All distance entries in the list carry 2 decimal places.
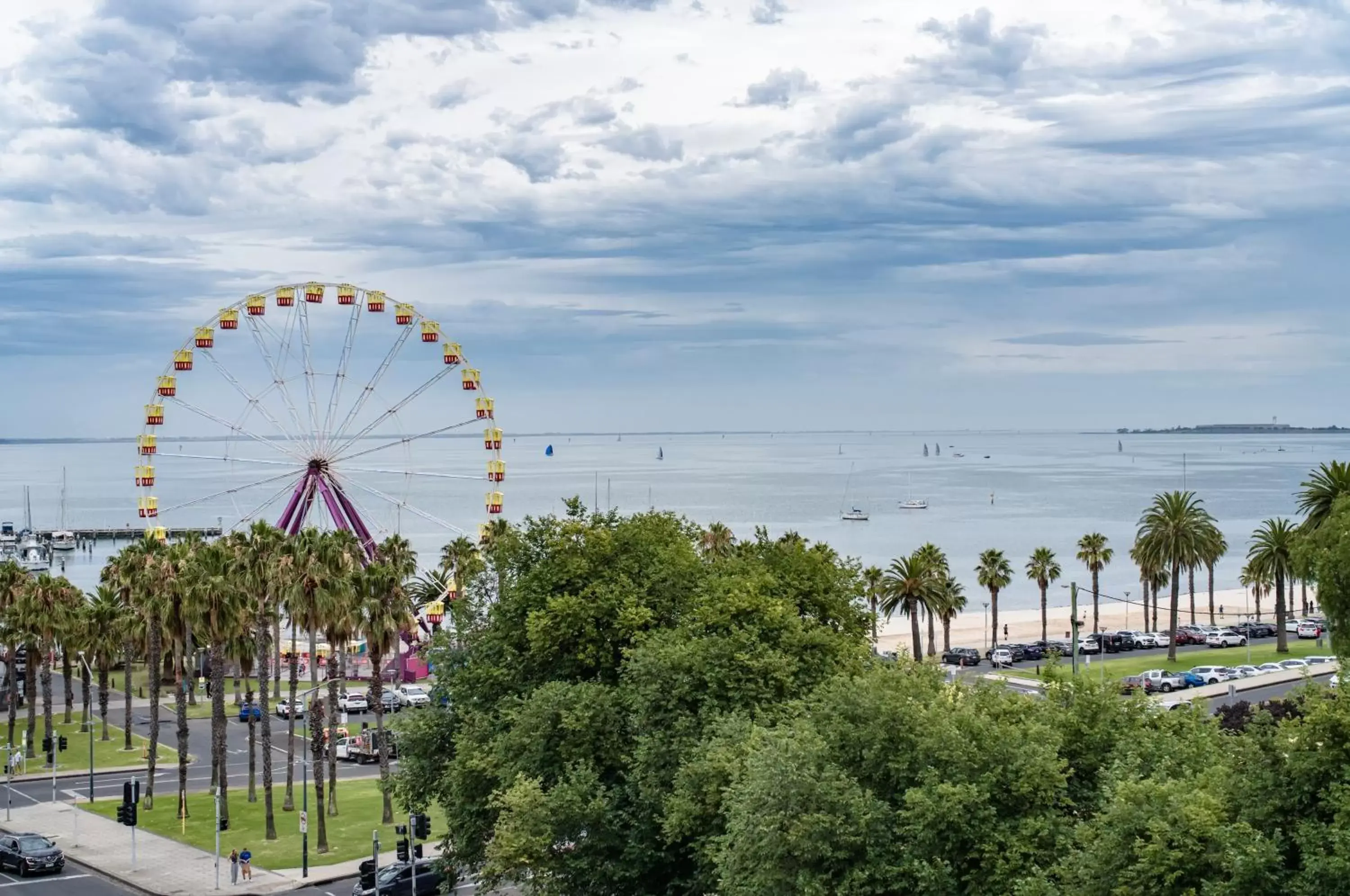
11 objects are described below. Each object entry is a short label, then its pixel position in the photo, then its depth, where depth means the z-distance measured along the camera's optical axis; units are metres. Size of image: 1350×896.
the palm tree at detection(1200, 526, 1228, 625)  89.44
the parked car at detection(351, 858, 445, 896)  41.53
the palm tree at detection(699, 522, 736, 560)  87.06
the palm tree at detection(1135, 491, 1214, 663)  87.31
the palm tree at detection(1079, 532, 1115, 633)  101.47
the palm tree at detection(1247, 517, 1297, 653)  82.44
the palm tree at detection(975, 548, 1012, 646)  96.31
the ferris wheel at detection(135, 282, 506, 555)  83.50
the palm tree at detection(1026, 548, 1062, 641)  100.25
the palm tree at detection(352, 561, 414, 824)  52.44
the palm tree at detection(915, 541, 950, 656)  84.88
